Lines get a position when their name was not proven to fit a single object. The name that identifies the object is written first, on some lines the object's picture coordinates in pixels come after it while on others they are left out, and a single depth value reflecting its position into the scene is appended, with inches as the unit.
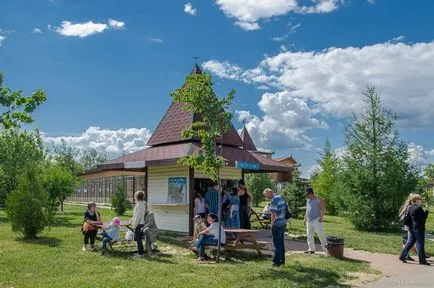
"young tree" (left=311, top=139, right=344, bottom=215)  1246.3
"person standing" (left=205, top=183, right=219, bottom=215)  654.6
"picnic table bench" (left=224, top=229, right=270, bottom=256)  430.9
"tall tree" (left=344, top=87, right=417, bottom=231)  780.6
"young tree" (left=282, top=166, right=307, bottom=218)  1108.7
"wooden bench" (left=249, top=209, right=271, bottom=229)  697.2
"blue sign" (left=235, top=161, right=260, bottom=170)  607.5
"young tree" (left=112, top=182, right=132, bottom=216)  1067.9
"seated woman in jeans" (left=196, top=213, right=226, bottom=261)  421.1
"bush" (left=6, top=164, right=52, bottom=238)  568.1
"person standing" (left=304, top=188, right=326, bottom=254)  459.8
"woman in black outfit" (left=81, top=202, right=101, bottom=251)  480.7
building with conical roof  634.2
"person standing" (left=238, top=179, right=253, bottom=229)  597.3
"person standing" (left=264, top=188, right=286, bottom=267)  392.6
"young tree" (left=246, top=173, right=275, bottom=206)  1567.4
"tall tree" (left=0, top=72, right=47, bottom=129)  350.8
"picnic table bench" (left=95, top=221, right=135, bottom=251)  460.9
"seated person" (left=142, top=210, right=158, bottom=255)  449.4
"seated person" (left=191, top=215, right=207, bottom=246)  441.1
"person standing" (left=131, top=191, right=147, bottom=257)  446.0
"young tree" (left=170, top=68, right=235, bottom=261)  423.8
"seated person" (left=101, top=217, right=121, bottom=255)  452.4
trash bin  442.6
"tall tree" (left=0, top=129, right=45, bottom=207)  1083.9
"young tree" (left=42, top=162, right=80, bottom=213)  913.1
